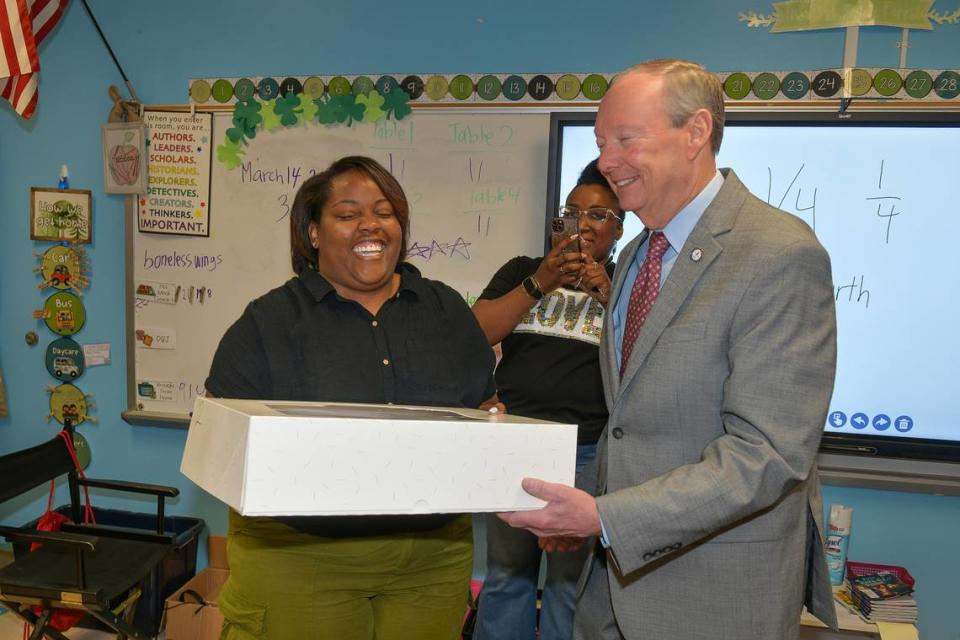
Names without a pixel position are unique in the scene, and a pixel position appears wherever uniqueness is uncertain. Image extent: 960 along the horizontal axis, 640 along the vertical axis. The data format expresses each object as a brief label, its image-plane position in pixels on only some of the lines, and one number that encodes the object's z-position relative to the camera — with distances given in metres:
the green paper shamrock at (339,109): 2.71
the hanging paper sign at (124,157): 2.88
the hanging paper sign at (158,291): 2.93
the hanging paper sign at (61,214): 2.98
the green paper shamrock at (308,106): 2.75
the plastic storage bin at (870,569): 2.36
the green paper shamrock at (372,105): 2.69
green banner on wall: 2.32
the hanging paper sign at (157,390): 2.97
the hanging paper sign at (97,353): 3.03
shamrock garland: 2.69
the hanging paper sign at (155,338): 2.95
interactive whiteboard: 2.33
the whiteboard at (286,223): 2.63
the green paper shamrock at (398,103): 2.66
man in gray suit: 1.10
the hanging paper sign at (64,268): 3.00
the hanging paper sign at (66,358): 3.04
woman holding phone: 2.01
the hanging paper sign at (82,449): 3.06
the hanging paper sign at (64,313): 3.02
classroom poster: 2.85
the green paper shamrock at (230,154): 2.82
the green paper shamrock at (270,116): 2.77
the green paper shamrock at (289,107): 2.75
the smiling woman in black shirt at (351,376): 1.39
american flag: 2.65
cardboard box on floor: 2.54
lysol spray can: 2.31
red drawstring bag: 2.40
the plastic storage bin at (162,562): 2.62
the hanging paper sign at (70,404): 3.06
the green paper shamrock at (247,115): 2.78
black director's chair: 2.09
